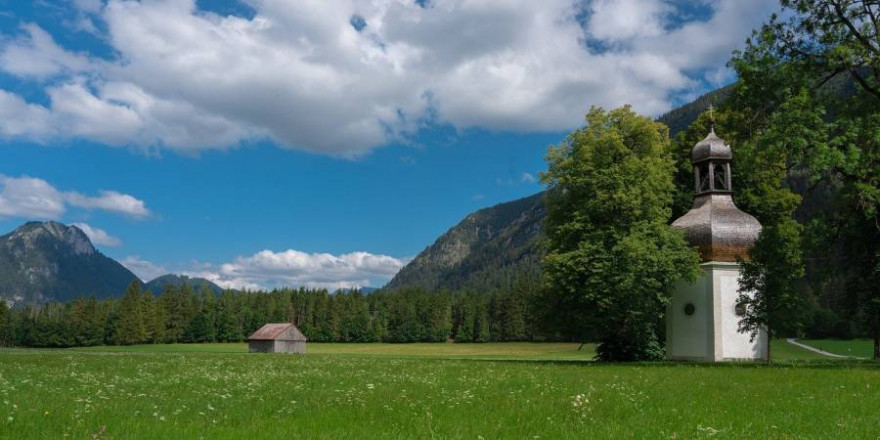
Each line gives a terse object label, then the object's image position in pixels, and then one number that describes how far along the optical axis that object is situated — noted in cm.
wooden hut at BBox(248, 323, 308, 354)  10162
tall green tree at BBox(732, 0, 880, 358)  2648
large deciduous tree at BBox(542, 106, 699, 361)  3603
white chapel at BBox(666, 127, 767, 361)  4216
